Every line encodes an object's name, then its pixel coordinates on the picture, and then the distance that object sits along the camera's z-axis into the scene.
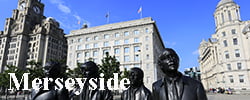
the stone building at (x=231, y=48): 41.75
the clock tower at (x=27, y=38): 69.25
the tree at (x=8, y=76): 23.70
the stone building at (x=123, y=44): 44.38
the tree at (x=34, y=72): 18.73
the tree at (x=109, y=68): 18.36
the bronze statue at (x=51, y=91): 2.56
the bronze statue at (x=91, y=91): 3.07
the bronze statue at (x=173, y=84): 1.83
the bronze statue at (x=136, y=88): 3.57
